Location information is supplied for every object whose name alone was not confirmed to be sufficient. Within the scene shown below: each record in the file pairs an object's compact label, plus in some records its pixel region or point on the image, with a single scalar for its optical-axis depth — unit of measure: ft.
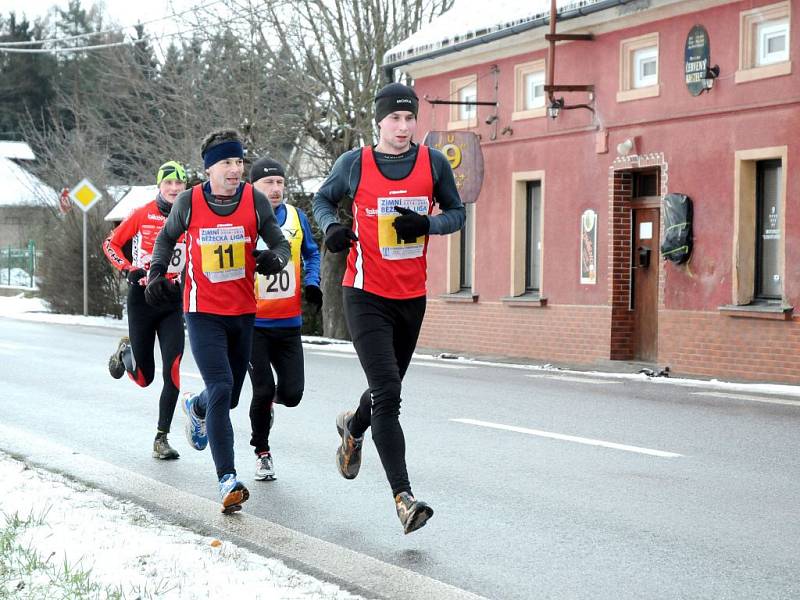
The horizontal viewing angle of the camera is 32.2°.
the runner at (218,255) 23.80
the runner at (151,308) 29.99
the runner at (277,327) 27.07
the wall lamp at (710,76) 60.34
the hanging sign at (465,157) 77.97
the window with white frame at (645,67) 65.72
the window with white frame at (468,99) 80.84
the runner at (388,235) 21.39
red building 58.18
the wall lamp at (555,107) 70.74
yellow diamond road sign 100.94
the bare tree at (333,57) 98.12
